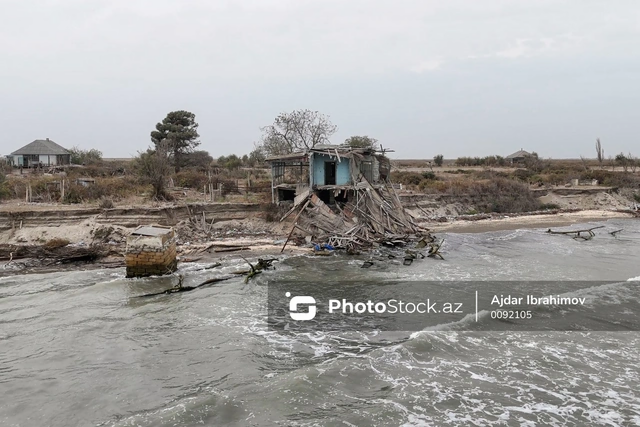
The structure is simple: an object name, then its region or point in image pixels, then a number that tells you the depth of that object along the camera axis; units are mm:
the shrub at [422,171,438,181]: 42900
